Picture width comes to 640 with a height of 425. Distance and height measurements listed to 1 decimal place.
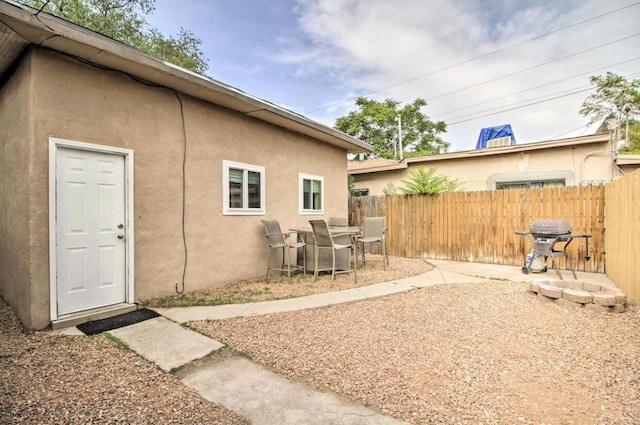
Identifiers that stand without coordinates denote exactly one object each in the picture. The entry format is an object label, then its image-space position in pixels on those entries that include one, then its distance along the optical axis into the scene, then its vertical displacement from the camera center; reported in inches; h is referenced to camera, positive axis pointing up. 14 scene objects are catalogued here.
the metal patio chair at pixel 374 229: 270.6 -15.5
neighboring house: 339.9 +56.8
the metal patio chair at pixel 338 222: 315.6 -10.8
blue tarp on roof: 458.6 +117.6
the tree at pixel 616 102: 700.0 +252.5
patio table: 254.1 -35.8
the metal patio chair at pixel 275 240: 238.8 -22.6
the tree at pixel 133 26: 499.5 +330.5
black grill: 226.2 -18.4
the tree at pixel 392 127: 989.2 +277.2
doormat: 139.9 -52.1
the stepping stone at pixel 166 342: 113.0 -52.5
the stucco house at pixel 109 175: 137.9 +20.7
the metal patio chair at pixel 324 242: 228.8 -23.2
